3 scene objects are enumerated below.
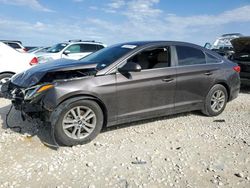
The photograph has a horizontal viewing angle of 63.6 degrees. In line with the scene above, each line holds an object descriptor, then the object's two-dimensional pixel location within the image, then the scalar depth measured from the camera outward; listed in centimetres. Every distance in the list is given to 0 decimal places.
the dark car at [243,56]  604
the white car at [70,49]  929
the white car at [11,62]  540
